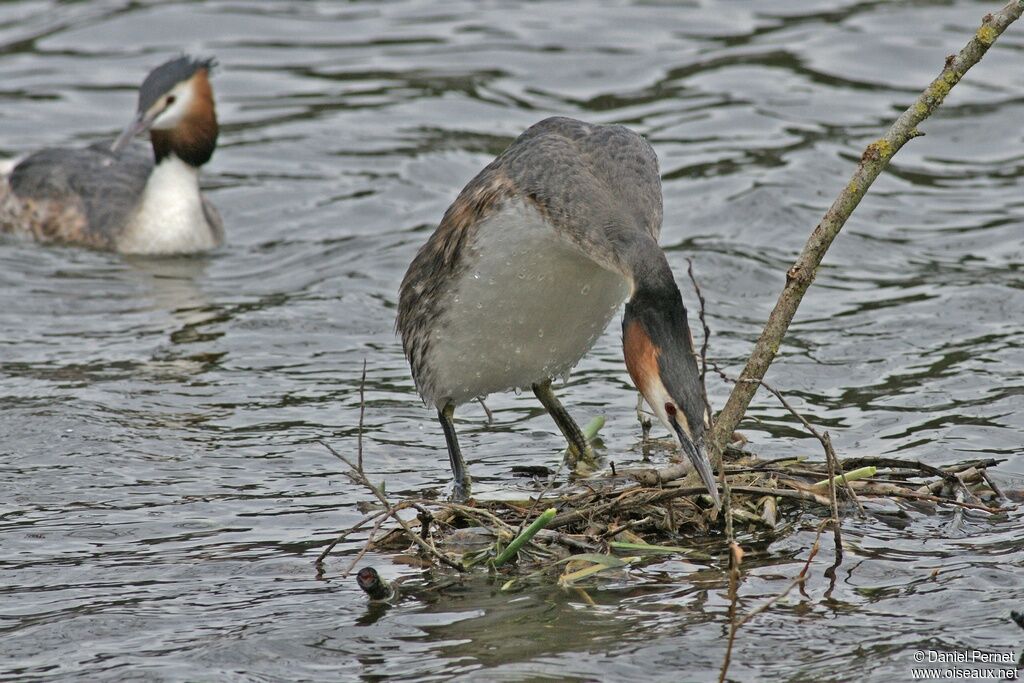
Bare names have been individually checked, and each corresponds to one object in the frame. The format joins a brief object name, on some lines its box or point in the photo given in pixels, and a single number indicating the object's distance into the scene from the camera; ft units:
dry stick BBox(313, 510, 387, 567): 38.09
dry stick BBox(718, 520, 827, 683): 30.70
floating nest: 38.50
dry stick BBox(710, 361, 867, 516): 36.56
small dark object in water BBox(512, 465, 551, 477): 48.19
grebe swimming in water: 80.12
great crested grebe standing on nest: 37.19
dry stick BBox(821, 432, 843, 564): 37.58
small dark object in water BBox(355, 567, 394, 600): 36.45
